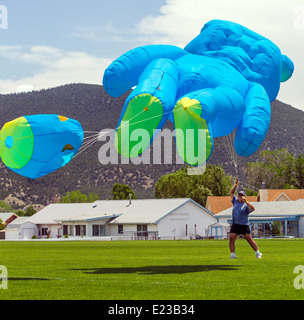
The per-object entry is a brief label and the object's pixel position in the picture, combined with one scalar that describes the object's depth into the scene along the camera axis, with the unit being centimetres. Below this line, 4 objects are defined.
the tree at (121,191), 11314
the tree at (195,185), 10320
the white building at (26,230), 8731
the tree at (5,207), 13765
